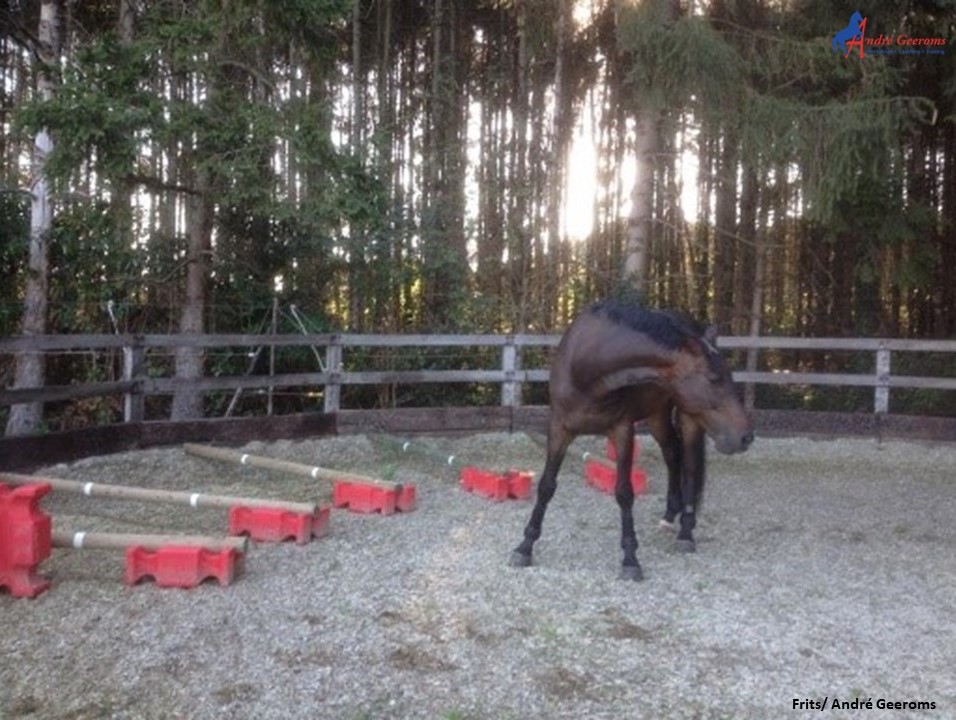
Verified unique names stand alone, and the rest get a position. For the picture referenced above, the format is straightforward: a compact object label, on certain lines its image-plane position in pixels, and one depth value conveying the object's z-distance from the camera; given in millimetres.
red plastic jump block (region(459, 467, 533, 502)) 6289
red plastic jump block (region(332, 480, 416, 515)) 5707
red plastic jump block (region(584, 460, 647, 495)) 6527
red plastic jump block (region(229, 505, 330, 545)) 4836
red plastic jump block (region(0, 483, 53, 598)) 3760
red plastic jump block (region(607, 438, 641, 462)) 7768
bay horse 4137
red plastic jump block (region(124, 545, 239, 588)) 3959
